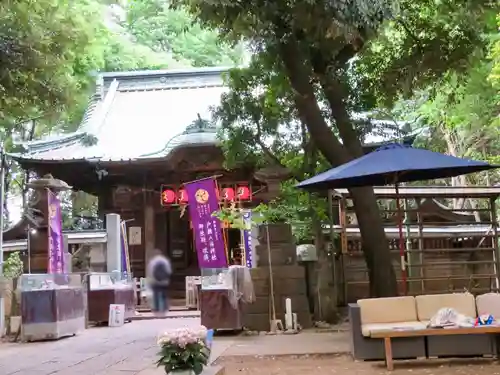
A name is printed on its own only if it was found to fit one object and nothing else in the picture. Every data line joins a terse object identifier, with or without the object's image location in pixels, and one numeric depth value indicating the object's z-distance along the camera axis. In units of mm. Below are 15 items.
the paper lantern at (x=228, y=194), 15750
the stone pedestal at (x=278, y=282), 10117
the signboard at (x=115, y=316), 12656
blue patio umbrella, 7062
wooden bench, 6262
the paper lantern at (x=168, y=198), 16016
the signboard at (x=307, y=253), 10922
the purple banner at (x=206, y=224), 13406
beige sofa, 6461
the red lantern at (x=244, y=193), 15703
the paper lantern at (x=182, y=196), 15930
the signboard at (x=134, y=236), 16281
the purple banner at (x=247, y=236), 11383
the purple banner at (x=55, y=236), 11477
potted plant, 4707
